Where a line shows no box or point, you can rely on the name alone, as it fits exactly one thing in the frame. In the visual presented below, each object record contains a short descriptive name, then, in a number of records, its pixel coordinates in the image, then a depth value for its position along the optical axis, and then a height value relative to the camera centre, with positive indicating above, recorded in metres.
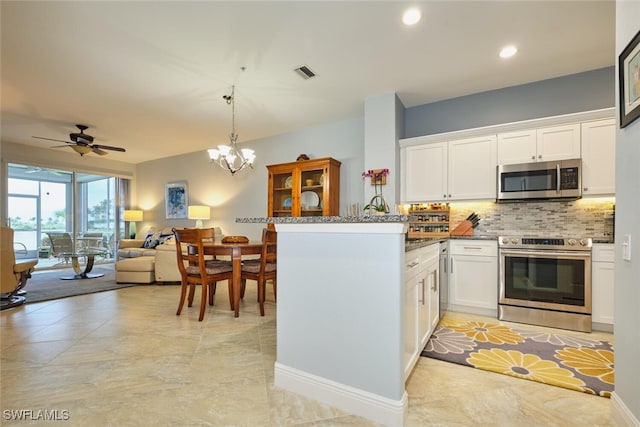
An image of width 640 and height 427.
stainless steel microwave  2.87 +0.33
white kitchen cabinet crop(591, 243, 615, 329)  2.60 -0.64
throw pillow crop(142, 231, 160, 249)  6.41 -0.66
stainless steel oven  2.66 -0.67
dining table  3.04 -0.44
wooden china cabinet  4.29 +0.37
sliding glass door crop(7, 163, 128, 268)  5.83 +0.09
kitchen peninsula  1.42 -0.55
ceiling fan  4.65 +1.11
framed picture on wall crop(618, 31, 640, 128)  1.34 +0.65
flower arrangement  3.62 +0.41
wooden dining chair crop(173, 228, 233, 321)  2.98 -0.62
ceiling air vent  3.00 +1.50
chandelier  3.54 +0.76
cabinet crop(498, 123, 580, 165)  2.92 +0.72
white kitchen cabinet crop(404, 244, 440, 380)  1.64 -0.60
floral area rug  1.85 -1.08
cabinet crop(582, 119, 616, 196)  2.77 +0.54
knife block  3.54 -0.21
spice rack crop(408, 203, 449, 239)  3.72 -0.11
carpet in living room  3.89 -1.17
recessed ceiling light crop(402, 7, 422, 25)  2.19 +1.53
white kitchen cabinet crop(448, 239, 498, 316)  3.06 -0.70
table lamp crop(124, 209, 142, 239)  7.16 -0.09
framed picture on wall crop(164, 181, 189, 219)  6.65 +0.29
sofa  4.51 -0.91
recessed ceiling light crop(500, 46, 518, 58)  2.64 +1.50
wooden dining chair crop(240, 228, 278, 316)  3.15 -0.63
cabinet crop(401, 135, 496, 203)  3.31 +0.50
